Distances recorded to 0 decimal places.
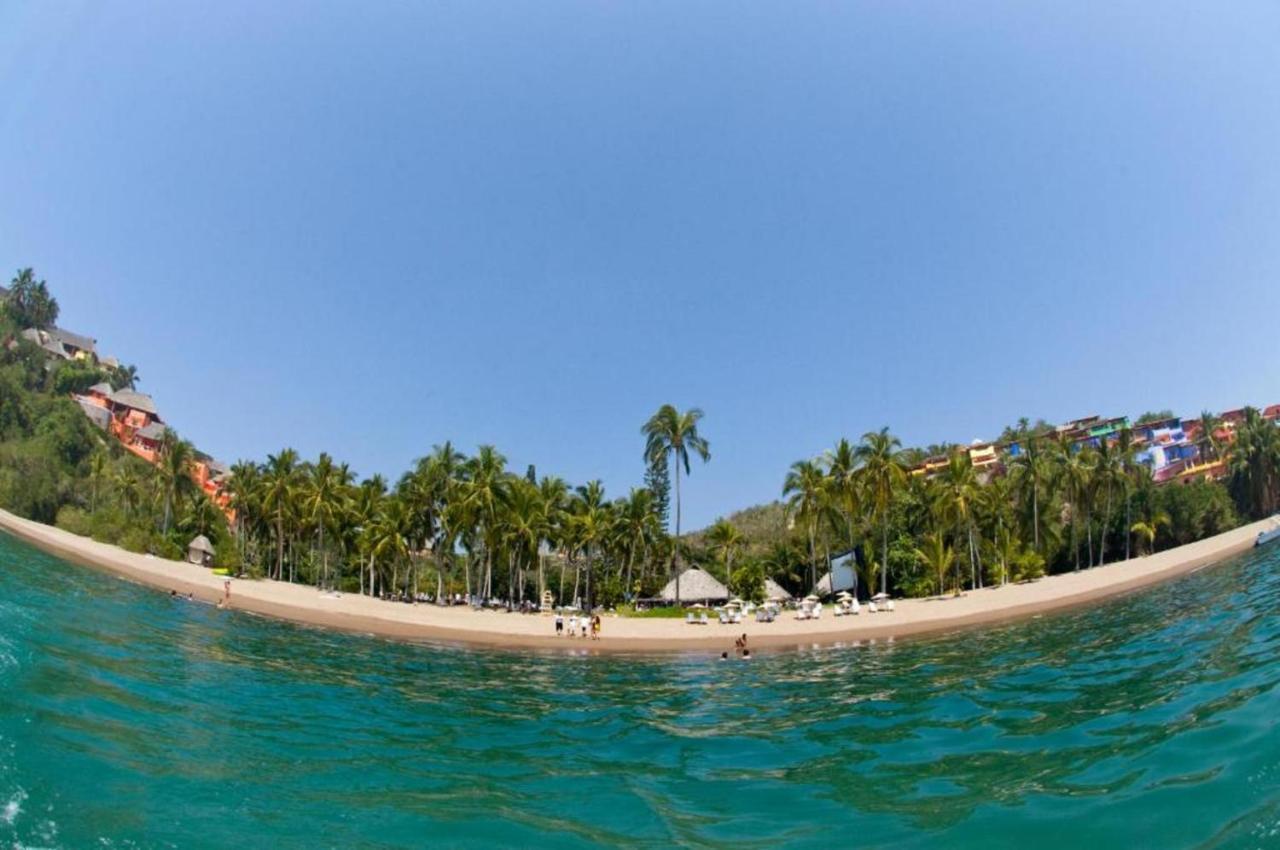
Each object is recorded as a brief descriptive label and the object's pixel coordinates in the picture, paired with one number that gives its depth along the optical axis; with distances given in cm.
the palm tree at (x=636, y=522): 6094
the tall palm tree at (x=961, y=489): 5191
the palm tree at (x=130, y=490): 7738
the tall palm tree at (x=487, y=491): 5612
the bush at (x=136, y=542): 6769
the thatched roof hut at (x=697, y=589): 5850
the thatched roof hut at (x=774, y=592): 5806
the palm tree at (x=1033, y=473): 6216
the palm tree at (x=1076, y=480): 6116
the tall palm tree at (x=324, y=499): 6531
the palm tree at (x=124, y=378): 12694
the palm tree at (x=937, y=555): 5172
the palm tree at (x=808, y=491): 5431
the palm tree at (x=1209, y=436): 7912
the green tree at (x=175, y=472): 7475
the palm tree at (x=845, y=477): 5247
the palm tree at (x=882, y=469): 5150
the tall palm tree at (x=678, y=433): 6053
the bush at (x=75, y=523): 7050
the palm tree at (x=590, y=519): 5641
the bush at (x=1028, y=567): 5675
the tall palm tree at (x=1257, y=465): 6594
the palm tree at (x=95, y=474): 7706
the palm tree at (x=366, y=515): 6456
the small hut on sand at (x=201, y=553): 7306
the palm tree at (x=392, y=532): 6056
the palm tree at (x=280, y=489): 6812
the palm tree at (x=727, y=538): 6456
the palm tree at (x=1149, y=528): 6166
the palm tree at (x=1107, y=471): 6091
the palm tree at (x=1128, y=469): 6134
